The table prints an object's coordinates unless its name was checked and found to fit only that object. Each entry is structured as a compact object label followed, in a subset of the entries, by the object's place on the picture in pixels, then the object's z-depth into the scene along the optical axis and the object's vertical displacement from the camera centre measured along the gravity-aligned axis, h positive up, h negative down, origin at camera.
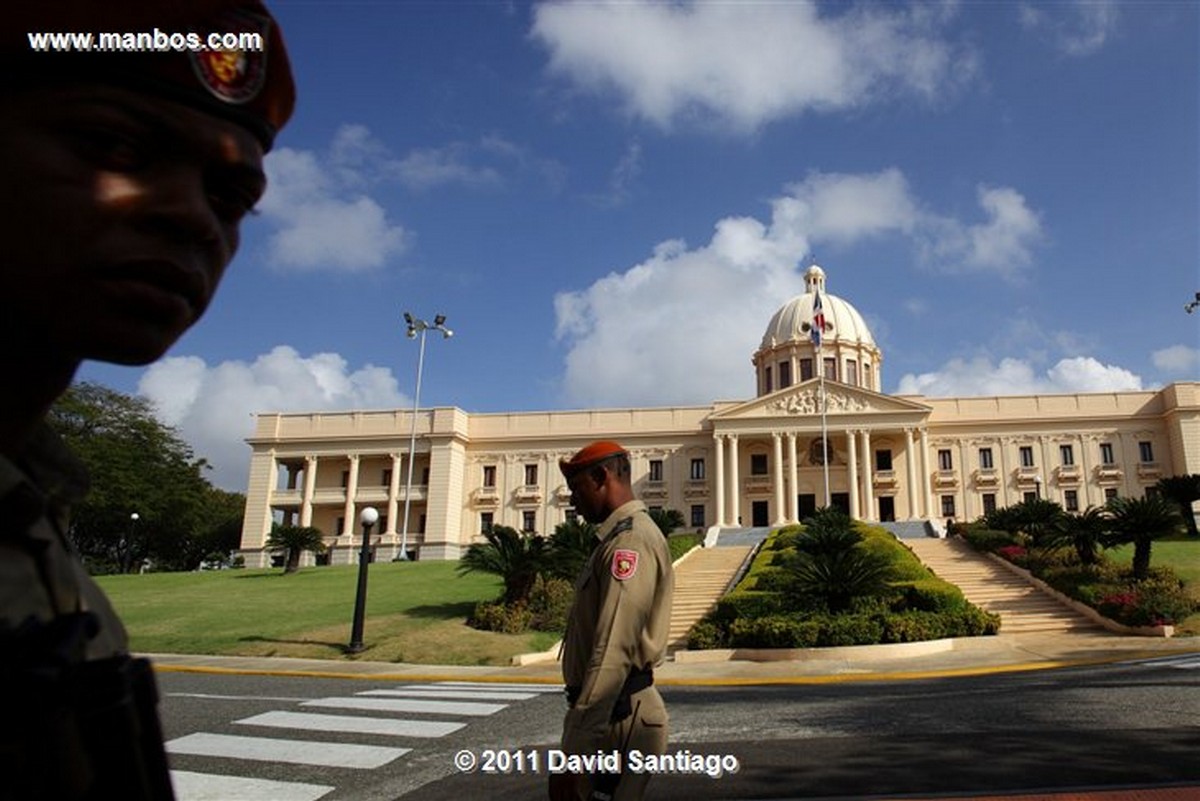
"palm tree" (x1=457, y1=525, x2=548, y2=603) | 21.27 +0.23
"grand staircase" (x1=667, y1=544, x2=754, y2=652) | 22.95 -0.27
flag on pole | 45.52 +14.10
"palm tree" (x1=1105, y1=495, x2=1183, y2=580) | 21.39 +1.56
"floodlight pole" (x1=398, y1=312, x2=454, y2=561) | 49.62 +14.23
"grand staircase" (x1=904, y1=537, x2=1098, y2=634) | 20.61 -0.37
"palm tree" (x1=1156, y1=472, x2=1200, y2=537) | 33.50 +3.80
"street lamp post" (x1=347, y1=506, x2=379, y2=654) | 17.59 -0.89
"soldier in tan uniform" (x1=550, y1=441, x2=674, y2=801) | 2.75 -0.25
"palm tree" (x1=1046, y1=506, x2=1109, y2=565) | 23.55 +1.44
